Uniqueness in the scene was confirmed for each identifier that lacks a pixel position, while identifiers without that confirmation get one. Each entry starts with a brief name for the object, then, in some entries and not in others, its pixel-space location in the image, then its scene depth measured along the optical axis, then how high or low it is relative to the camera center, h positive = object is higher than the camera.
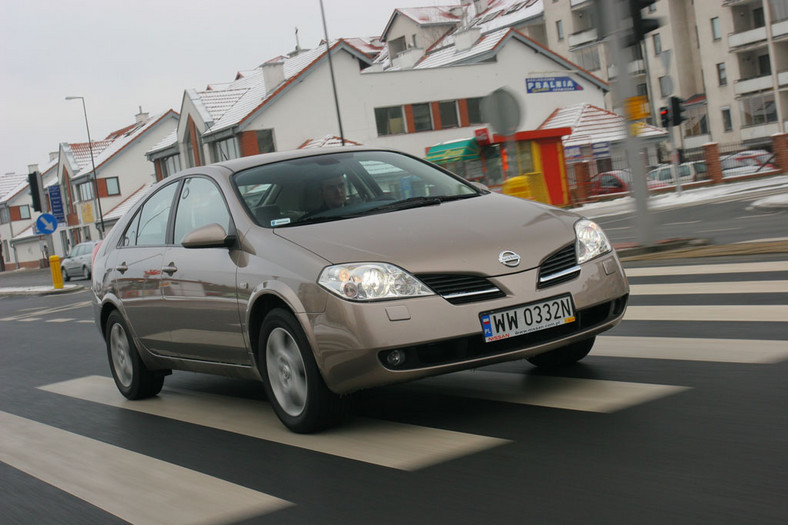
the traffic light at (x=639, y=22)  10.20 +1.52
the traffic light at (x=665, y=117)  30.72 +1.56
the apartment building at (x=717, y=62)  55.72 +6.02
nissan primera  4.37 -0.33
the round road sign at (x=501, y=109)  13.49 +1.12
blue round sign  29.66 +1.11
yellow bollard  28.89 -0.44
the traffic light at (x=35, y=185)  28.48 +2.23
